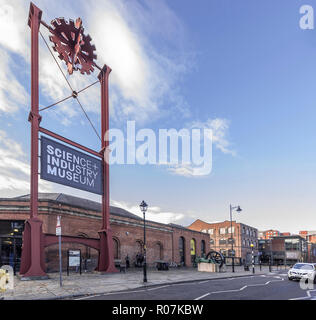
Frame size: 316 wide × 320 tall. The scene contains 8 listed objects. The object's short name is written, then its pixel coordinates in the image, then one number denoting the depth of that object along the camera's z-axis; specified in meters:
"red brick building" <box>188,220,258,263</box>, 81.56
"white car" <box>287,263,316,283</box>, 18.98
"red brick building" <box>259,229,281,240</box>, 140.75
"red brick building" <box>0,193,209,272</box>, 26.42
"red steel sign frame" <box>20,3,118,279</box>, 19.08
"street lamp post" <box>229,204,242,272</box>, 37.41
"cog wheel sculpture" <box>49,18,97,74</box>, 23.48
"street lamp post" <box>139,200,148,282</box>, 21.72
